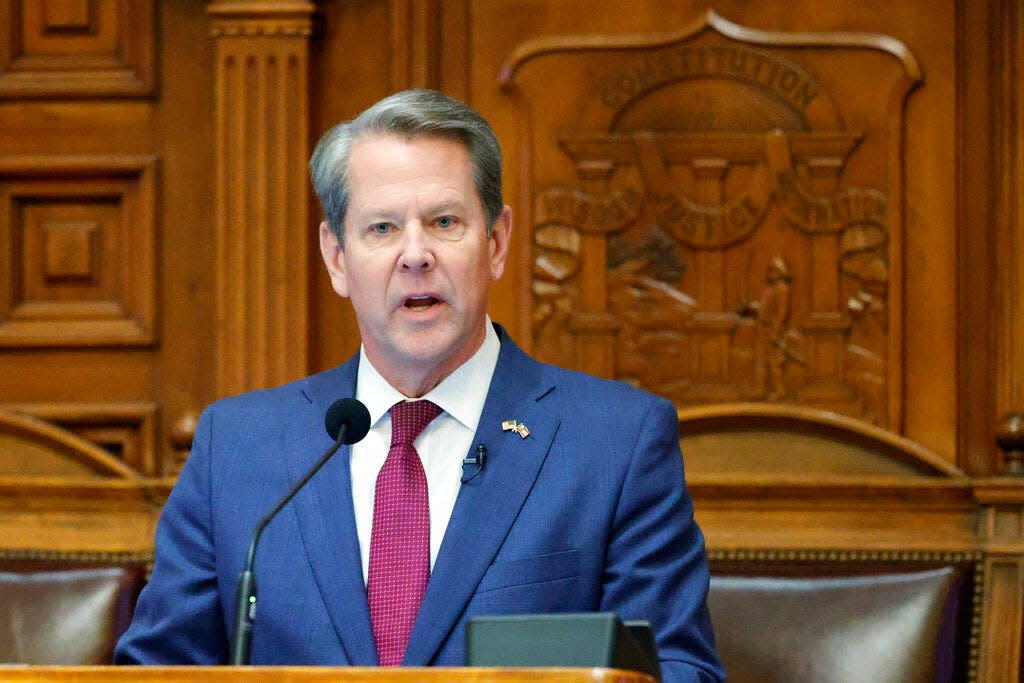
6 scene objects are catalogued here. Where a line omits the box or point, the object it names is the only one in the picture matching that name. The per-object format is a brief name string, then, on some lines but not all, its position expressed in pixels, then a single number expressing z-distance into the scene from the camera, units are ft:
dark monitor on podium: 25.52
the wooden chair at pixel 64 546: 28.91
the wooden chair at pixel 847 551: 28.61
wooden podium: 25.31
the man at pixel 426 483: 26.95
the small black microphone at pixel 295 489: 25.86
